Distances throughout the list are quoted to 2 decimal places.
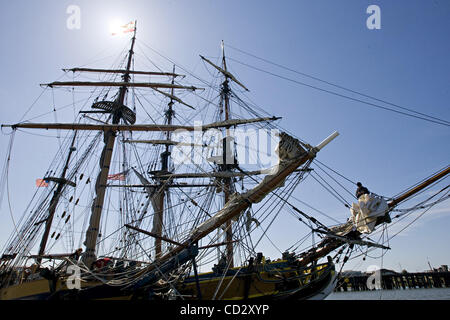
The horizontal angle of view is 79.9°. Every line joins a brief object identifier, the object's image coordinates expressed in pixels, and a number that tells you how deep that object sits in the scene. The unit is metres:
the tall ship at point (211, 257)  9.86
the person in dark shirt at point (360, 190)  10.32
